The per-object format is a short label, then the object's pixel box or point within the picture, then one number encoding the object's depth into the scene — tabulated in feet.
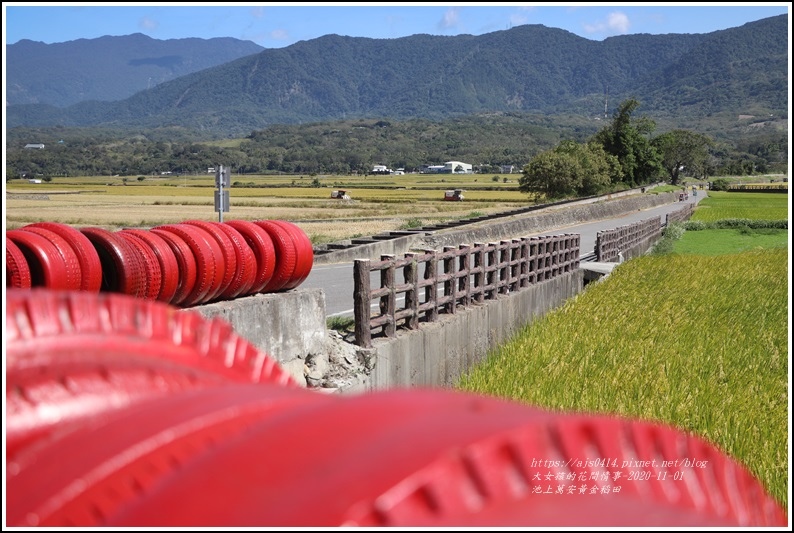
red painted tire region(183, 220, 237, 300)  23.57
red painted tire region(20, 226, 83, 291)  19.49
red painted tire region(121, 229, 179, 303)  21.93
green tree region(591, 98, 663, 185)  290.97
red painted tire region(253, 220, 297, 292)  25.89
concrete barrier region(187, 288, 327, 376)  23.03
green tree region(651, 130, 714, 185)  487.61
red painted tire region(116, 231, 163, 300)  21.40
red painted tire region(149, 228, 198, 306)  22.27
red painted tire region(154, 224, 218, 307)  22.62
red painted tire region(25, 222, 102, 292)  19.66
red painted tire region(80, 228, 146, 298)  20.42
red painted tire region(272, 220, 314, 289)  26.32
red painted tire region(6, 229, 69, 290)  18.99
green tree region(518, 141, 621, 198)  229.86
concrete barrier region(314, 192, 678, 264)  69.51
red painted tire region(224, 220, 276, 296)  25.26
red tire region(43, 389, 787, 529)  2.36
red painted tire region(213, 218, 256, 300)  24.23
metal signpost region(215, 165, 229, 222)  54.08
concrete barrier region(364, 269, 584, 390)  28.14
